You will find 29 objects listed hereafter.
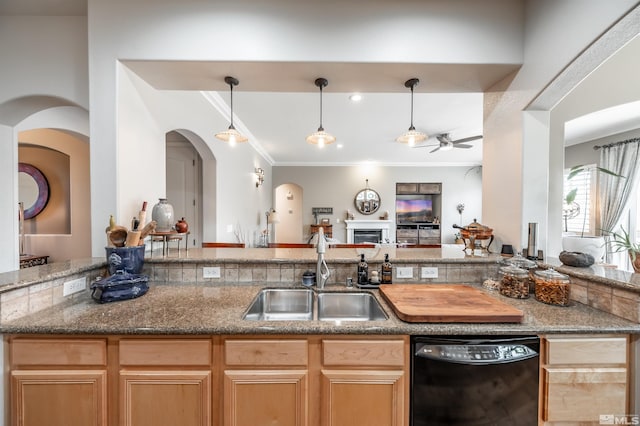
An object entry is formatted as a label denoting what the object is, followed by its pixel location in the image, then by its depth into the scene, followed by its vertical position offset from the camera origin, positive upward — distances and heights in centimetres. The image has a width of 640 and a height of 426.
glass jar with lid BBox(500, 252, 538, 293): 160 -34
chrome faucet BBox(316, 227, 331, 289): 165 -37
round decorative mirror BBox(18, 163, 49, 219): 386 +28
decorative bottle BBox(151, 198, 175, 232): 188 -6
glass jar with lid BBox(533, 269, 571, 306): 141 -43
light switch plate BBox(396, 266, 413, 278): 181 -44
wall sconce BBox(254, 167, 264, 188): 556 +75
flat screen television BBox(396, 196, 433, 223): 770 -1
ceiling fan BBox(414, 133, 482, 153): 459 +122
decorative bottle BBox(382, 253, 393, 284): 174 -43
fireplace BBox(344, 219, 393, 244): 730 -58
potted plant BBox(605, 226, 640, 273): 137 -26
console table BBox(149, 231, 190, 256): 183 -21
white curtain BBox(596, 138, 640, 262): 367 +45
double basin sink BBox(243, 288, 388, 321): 163 -62
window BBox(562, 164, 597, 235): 419 +7
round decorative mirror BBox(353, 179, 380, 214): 743 +25
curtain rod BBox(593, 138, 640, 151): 363 +100
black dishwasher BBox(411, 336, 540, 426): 112 -75
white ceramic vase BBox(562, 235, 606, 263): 253 -35
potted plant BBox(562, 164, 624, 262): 254 -35
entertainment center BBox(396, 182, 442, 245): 753 -9
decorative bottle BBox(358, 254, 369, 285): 173 -43
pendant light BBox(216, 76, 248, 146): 239 +69
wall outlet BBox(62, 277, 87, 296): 142 -44
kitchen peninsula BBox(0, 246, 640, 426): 114 -71
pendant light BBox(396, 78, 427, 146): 253 +73
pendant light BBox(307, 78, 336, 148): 235 +66
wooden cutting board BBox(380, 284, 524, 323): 121 -50
